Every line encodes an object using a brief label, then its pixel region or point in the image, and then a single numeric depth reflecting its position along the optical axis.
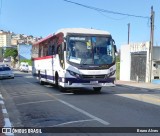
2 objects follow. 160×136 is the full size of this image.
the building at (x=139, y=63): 16.65
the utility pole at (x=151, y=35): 16.32
